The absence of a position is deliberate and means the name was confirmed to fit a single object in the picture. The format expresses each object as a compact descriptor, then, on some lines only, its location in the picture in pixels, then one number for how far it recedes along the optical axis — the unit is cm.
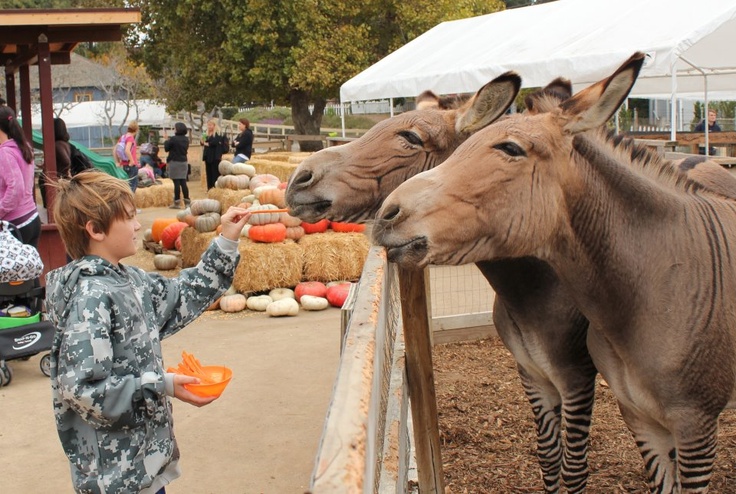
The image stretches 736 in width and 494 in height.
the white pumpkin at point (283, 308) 920
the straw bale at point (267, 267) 966
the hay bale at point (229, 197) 1173
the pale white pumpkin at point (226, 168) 1329
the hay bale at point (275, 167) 1475
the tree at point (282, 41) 2589
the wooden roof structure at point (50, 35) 919
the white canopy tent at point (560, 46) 1008
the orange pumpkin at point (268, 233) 1007
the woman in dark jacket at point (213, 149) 1997
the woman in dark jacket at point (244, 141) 1911
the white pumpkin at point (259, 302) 952
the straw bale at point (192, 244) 1054
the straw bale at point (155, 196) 2073
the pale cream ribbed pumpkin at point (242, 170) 1306
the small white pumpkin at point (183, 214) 1200
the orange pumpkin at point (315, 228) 1068
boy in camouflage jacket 256
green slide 1378
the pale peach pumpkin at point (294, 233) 1035
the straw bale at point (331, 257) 1012
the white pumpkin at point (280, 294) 964
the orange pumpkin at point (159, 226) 1316
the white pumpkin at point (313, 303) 939
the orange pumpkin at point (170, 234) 1252
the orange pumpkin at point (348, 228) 1076
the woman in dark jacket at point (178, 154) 1834
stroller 664
